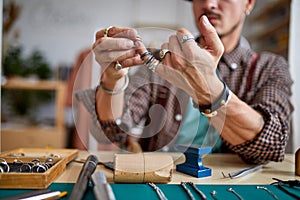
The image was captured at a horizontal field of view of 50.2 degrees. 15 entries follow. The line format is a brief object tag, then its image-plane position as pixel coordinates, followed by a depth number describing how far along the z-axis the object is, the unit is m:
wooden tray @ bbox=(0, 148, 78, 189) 0.44
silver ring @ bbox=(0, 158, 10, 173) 0.48
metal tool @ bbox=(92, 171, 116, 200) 0.37
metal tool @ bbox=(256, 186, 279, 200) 0.44
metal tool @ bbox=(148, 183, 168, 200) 0.42
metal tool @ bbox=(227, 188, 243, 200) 0.43
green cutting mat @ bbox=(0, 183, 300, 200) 0.43
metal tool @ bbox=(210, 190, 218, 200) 0.43
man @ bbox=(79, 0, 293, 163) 0.53
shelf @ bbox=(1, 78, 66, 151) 2.42
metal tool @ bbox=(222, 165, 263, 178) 0.56
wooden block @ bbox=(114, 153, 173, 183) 0.49
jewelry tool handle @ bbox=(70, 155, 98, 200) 0.39
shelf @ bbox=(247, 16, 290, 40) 2.15
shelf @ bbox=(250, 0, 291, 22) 2.23
